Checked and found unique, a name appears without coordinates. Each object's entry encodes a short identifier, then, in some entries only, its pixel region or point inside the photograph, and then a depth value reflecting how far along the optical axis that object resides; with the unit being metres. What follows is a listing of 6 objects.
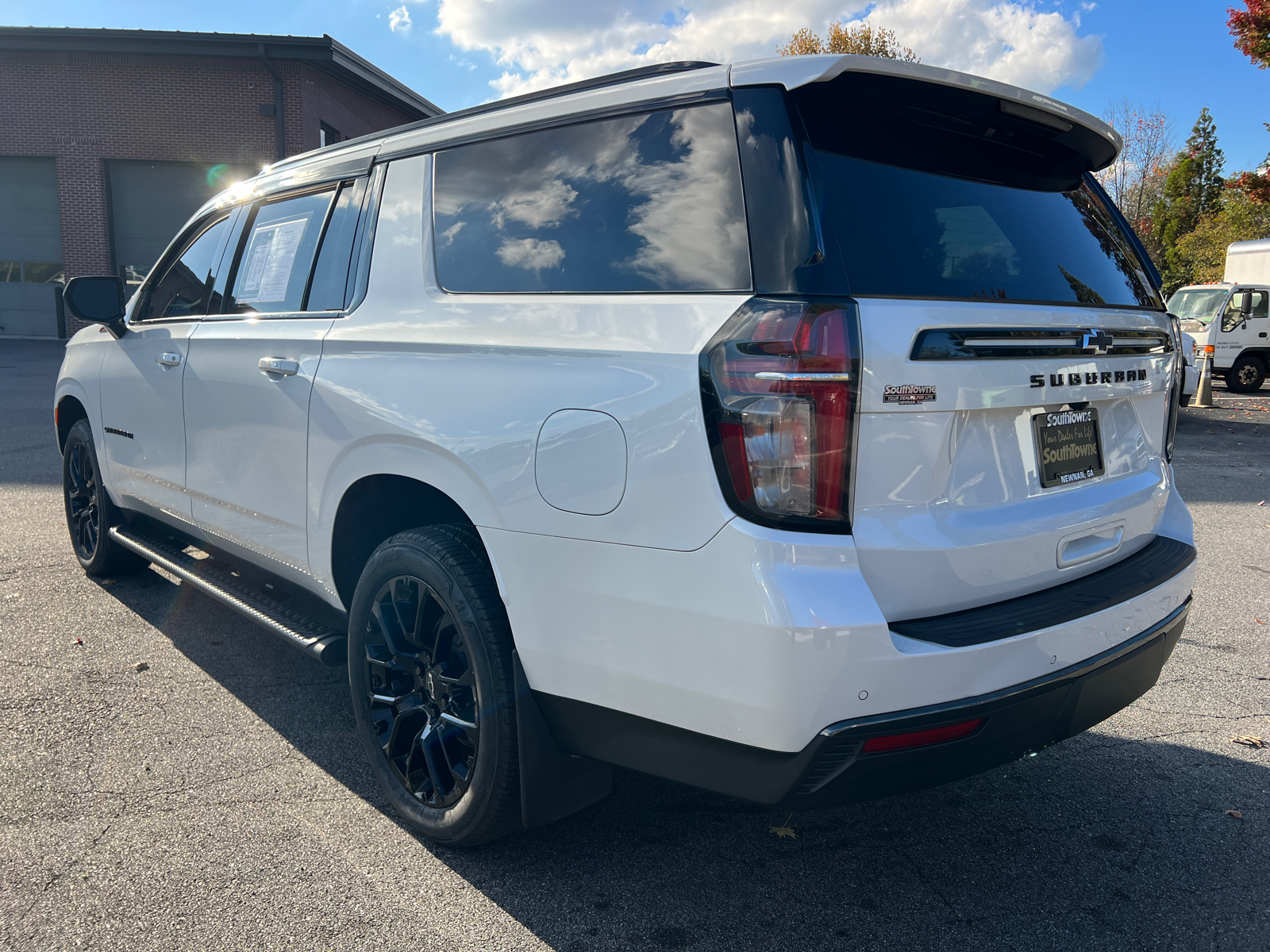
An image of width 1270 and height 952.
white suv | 1.88
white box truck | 18.83
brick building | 21.27
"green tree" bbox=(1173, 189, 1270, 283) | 28.88
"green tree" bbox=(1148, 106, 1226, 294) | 42.06
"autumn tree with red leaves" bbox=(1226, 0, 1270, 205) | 19.19
